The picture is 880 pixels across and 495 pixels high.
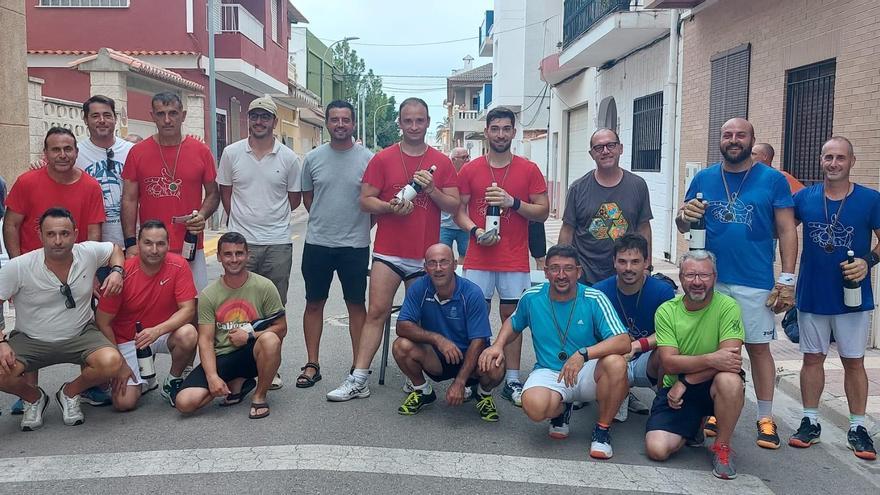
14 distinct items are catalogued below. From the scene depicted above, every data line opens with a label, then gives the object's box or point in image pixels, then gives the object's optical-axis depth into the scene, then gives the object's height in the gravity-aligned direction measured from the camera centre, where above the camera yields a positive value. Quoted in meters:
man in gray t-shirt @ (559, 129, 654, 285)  5.66 -0.13
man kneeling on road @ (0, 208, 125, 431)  5.11 -0.84
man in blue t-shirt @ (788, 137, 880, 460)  4.85 -0.50
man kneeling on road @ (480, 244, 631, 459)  4.82 -0.95
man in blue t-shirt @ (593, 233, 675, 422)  5.16 -0.68
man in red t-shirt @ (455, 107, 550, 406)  5.83 -0.20
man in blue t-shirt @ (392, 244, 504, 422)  5.38 -0.94
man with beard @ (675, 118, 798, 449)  4.98 -0.27
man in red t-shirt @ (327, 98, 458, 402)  5.82 -0.19
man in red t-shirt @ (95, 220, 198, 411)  5.47 -0.82
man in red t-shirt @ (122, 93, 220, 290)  5.88 +0.03
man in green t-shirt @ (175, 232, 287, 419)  5.40 -0.99
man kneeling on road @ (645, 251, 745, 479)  4.57 -0.92
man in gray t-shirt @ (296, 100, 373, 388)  6.03 -0.26
